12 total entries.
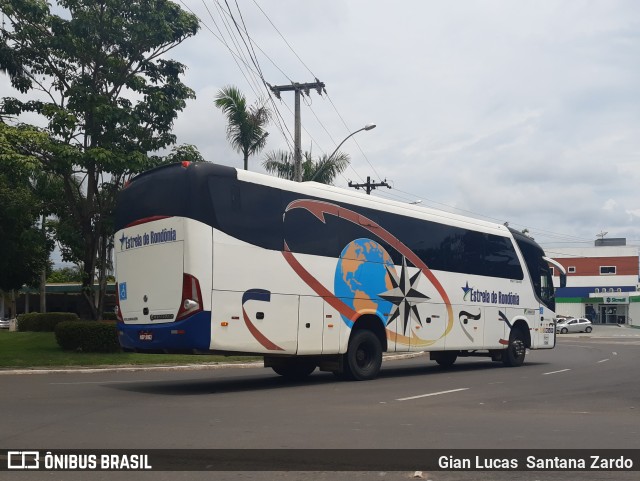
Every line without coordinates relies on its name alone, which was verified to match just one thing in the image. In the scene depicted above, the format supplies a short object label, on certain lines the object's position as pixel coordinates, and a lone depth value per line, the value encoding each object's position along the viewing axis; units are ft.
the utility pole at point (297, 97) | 91.91
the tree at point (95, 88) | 79.25
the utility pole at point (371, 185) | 167.63
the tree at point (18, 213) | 68.80
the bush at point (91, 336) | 76.48
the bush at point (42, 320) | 123.03
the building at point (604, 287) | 280.31
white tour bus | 45.62
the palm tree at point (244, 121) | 106.22
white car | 223.10
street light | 100.78
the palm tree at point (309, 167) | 115.34
